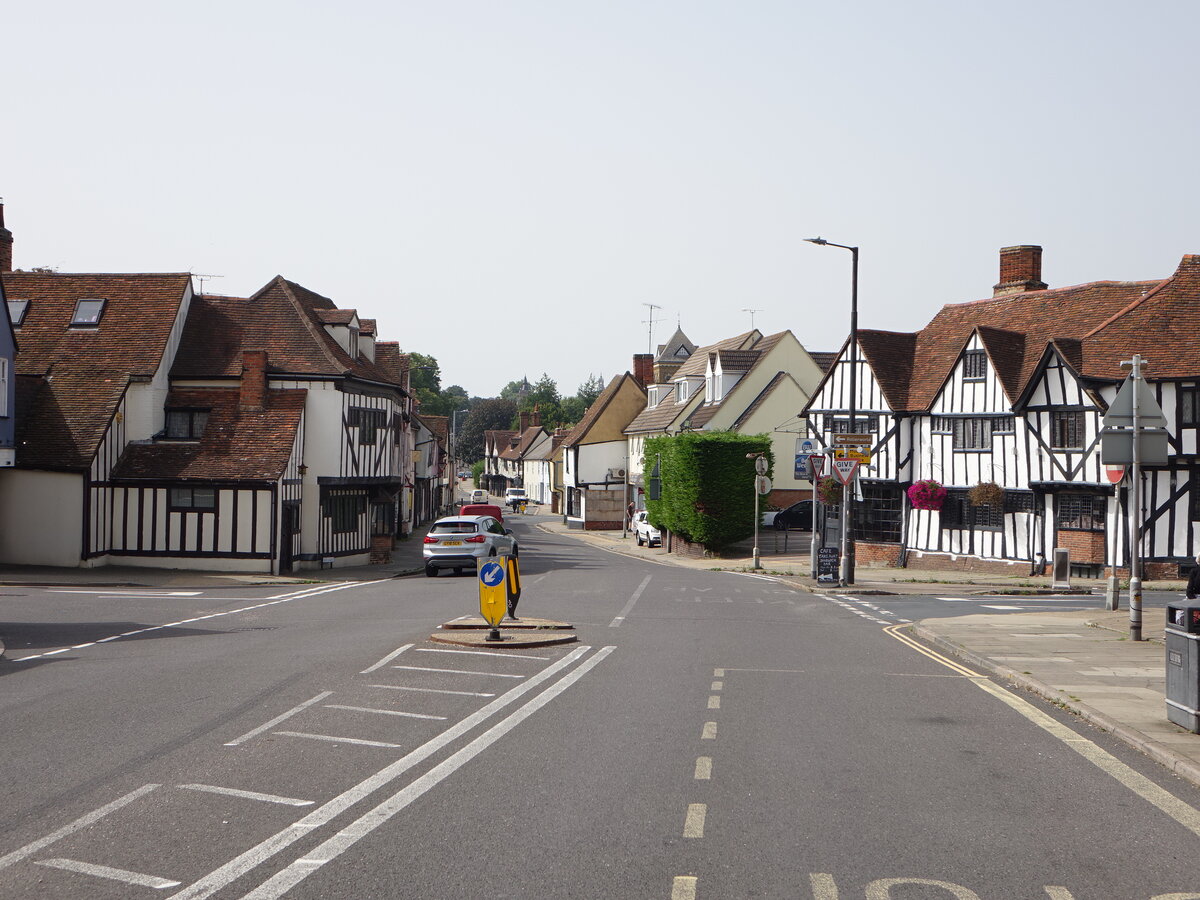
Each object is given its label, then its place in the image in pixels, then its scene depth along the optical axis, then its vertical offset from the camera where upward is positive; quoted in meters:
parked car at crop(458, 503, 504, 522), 43.16 -1.48
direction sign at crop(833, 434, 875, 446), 29.91 +1.02
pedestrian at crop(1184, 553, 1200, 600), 13.82 -1.20
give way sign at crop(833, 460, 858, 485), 30.14 +0.27
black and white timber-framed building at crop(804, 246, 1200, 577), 32.03 +2.03
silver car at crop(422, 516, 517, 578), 33.22 -2.08
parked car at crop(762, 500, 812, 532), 52.34 -1.85
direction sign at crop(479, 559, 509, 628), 16.73 -1.81
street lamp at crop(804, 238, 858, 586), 31.36 -0.68
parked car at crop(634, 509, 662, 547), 54.03 -2.78
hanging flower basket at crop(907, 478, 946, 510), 38.28 -0.45
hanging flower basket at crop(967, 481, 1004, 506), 35.97 -0.37
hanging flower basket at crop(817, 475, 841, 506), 42.09 -0.46
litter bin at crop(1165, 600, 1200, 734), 10.43 -1.66
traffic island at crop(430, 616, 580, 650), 16.62 -2.50
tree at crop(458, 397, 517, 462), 166.50 +7.19
